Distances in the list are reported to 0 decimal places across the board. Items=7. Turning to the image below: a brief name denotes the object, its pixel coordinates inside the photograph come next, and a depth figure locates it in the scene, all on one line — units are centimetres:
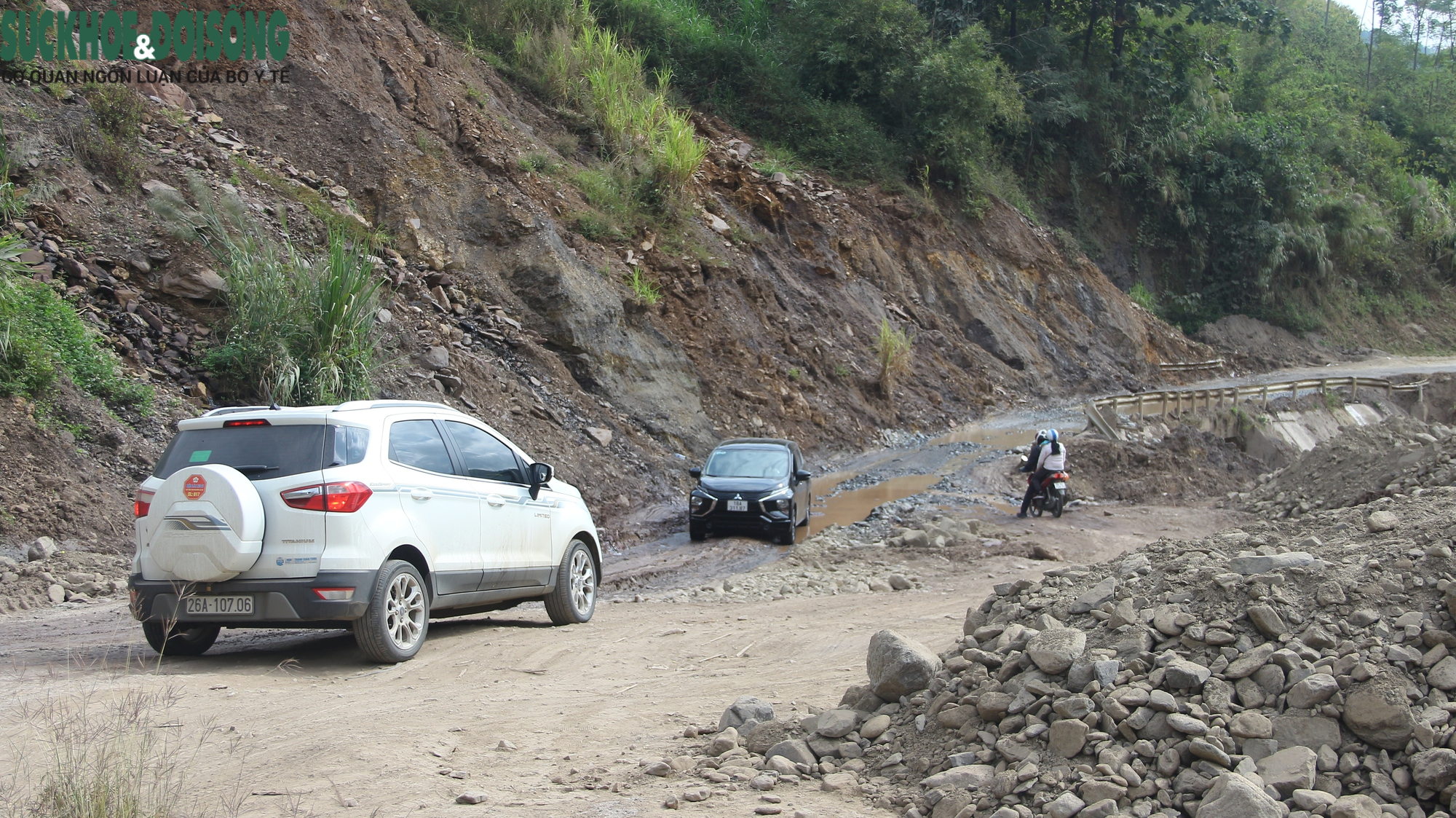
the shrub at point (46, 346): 1101
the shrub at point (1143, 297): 4284
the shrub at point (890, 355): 2638
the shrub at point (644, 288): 2141
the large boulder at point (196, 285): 1376
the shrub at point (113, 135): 1465
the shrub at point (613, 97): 2462
